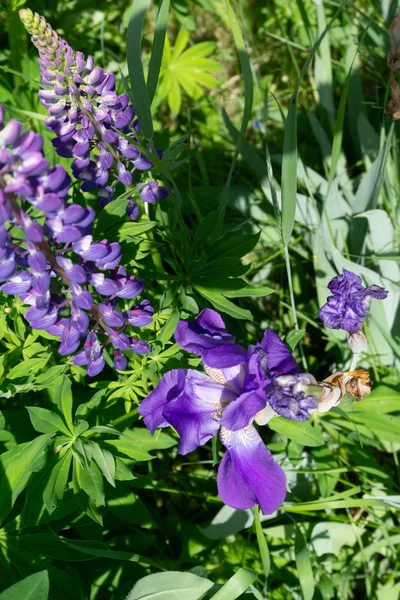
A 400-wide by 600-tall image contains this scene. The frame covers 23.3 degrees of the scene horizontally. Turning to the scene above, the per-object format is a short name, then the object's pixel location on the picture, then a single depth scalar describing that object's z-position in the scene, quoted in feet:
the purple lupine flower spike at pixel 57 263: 1.71
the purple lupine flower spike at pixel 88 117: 2.05
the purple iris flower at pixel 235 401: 1.92
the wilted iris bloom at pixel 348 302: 2.08
